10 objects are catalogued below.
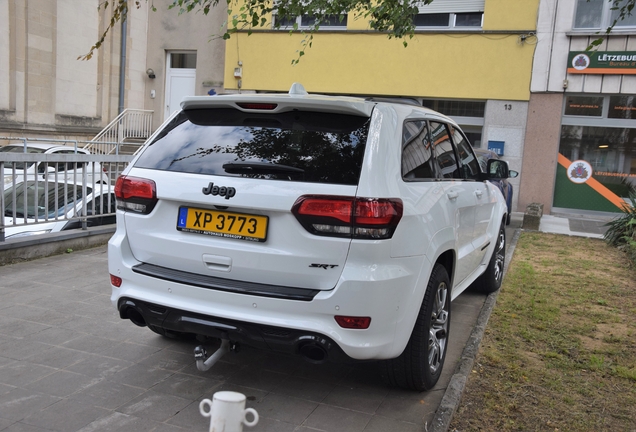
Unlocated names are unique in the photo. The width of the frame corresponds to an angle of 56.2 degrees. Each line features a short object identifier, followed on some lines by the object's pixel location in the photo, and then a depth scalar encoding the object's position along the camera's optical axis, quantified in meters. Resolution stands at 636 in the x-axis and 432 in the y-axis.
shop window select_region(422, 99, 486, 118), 16.69
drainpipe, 23.80
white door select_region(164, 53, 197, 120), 20.52
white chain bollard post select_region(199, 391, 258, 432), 2.39
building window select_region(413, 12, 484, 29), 16.50
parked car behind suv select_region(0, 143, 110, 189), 6.79
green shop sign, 14.86
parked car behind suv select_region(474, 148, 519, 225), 10.64
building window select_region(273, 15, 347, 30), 17.55
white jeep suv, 3.25
